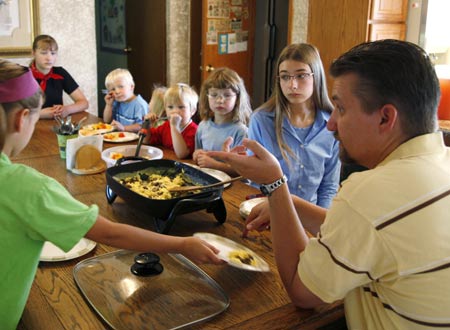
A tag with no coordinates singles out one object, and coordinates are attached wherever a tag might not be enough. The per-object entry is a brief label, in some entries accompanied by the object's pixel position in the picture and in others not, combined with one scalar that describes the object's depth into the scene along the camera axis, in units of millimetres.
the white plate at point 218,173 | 2083
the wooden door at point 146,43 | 5223
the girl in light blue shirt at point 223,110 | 2525
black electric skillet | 1449
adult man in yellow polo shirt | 899
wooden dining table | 1044
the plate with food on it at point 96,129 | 2787
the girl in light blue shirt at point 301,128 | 2230
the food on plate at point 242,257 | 1215
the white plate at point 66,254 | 1288
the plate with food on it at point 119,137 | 2704
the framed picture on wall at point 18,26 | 4000
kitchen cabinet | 3738
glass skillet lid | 1054
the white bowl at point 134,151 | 2370
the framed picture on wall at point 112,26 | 6129
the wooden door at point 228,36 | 4797
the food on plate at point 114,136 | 2737
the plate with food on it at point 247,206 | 1635
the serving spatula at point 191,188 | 1599
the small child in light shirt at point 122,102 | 3453
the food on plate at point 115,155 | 2214
